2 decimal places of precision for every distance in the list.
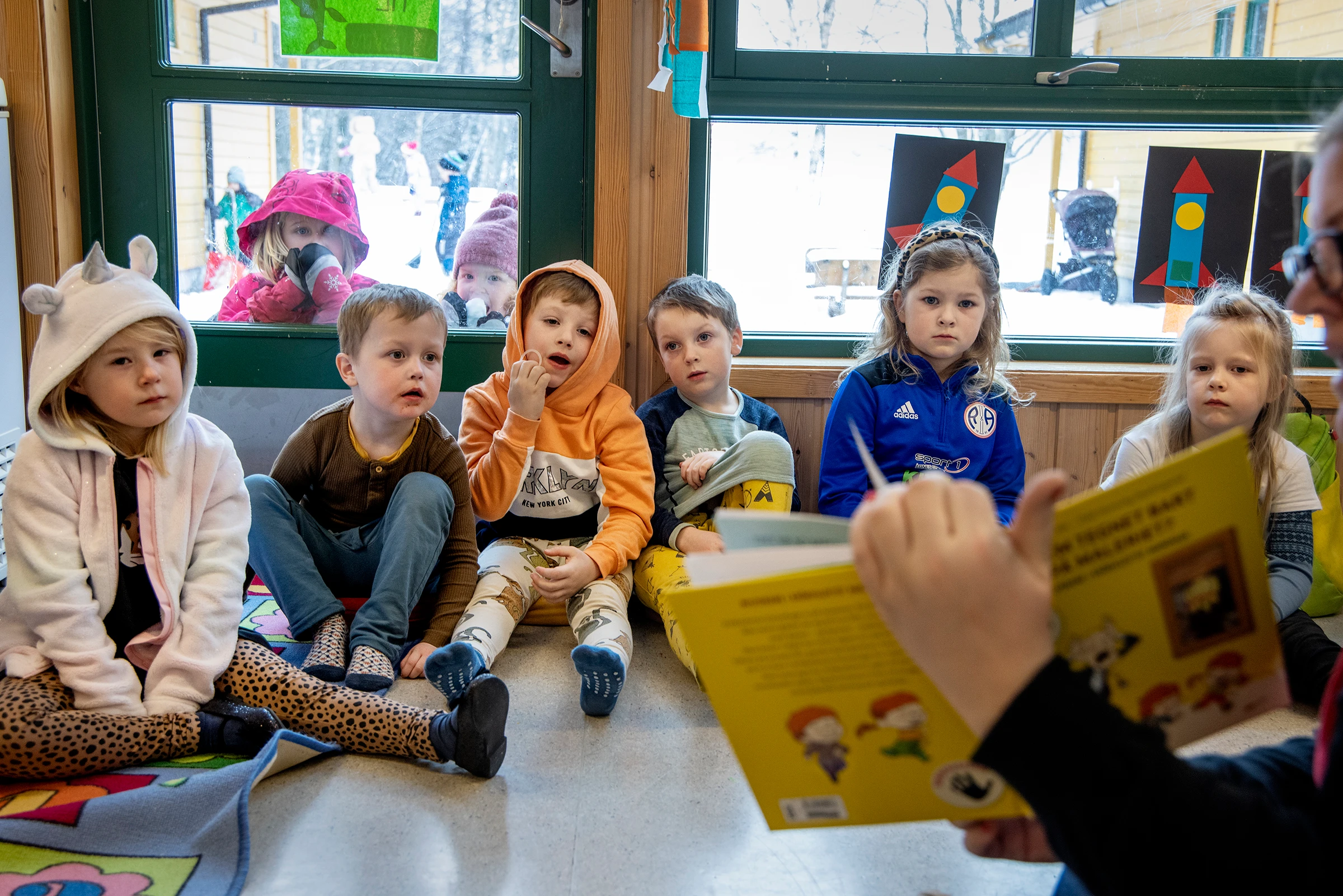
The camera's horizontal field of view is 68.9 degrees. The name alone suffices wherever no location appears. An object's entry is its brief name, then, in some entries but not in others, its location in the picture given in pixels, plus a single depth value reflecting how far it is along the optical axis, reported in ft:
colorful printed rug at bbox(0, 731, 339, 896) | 3.43
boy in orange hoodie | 5.82
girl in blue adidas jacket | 6.29
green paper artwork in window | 6.76
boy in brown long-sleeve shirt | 5.49
